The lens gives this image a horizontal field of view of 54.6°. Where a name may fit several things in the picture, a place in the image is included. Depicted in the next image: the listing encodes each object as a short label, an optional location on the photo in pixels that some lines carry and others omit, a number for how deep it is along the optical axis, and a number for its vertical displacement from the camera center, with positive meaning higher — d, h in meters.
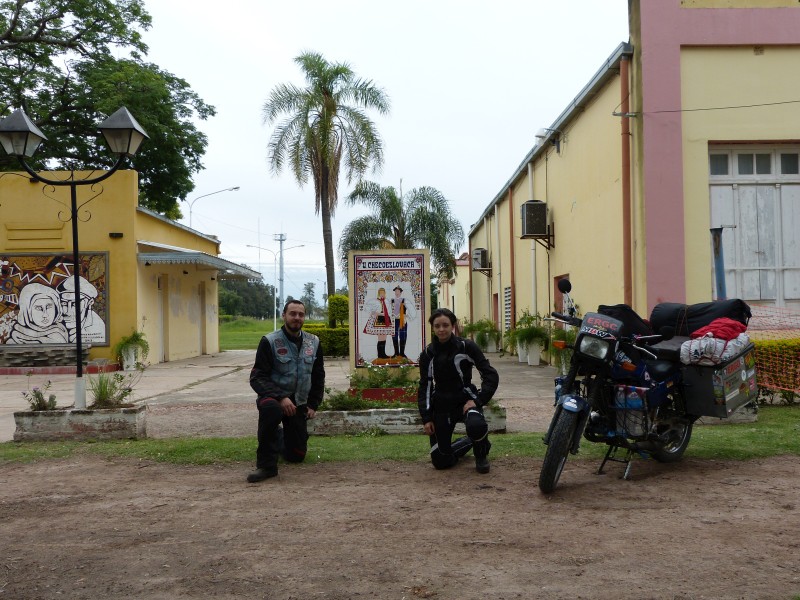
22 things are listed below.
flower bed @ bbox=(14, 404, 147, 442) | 7.97 -1.10
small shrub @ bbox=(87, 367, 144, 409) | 8.24 -0.80
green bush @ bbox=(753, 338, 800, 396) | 9.43 -0.75
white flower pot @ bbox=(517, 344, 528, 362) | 19.19 -1.12
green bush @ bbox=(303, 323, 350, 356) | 23.50 -0.84
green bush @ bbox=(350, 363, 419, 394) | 8.80 -0.76
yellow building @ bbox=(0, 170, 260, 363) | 19.23 +1.40
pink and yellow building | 11.21 +2.31
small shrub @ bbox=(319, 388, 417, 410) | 8.09 -0.94
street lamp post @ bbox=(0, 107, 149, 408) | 8.42 +2.00
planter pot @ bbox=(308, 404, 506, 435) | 7.93 -1.12
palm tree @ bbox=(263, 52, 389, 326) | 24.08 +5.84
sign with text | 9.63 +0.06
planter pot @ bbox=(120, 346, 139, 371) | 18.78 -0.95
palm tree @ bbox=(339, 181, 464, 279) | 30.70 +3.51
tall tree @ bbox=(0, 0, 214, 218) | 25.06 +8.02
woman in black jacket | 6.12 -0.64
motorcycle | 5.27 -0.66
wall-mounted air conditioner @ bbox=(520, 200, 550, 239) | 17.31 +2.03
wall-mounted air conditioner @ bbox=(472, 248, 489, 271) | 28.28 +1.90
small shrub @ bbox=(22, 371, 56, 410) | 8.12 -0.87
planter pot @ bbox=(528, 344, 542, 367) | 18.47 -1.11
